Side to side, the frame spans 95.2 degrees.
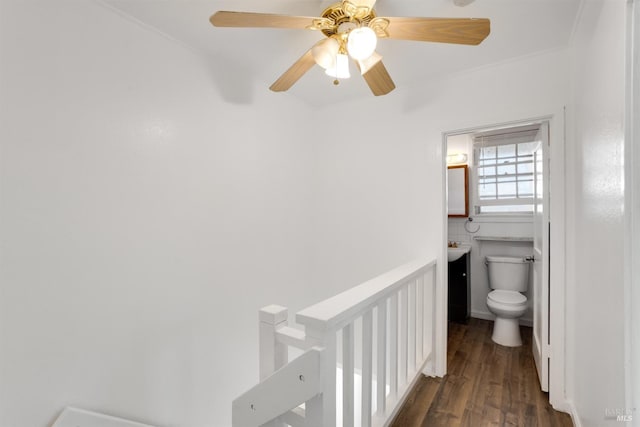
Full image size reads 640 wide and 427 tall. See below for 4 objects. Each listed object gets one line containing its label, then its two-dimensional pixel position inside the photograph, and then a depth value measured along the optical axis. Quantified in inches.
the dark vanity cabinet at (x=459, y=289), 124.3
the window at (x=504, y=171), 124.2
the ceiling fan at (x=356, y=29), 44.7
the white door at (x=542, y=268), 77.2
